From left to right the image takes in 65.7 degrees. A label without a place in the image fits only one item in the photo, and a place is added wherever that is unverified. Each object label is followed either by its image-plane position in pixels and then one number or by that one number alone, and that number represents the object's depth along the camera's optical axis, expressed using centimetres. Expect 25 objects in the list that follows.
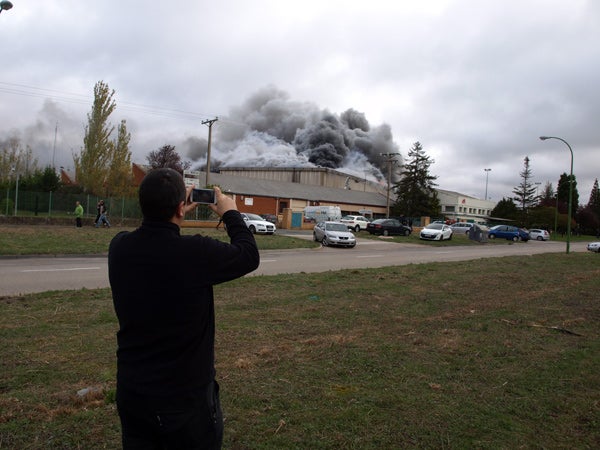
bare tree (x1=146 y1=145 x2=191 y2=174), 5872
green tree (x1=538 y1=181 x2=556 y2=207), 8344
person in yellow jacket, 2476
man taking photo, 175
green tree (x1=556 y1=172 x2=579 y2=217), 8621
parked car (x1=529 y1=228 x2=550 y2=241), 5441
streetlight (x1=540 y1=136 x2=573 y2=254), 2692
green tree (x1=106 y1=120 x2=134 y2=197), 3525
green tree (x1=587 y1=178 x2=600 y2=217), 9050
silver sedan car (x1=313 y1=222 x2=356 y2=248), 2567
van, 4453
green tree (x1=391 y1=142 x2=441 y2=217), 7069
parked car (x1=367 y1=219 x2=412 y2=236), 3734
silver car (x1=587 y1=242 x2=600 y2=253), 3188
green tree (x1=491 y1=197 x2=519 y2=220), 8230
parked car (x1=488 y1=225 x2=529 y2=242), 4522
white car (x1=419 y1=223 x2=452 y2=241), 3478
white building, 8569
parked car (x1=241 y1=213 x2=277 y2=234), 2950
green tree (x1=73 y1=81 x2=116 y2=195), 3491
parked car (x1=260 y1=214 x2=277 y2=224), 4448
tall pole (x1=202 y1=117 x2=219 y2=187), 3379
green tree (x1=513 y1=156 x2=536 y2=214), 7981
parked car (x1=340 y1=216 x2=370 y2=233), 4185
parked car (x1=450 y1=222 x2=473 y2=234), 4944
